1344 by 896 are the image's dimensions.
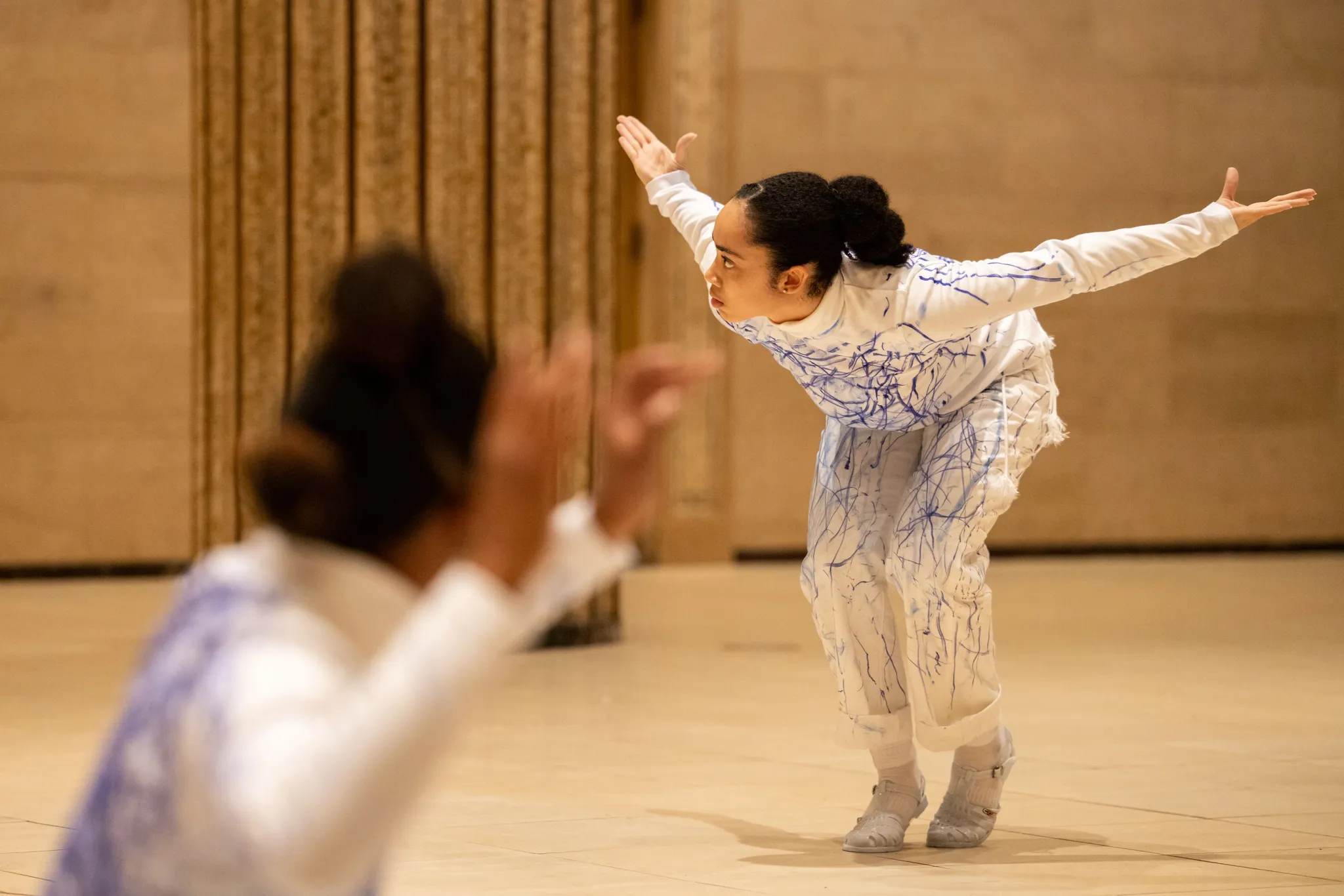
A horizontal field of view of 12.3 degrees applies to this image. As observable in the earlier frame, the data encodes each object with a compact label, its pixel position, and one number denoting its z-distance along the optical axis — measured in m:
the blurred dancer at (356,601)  5.74
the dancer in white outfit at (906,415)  10.04
